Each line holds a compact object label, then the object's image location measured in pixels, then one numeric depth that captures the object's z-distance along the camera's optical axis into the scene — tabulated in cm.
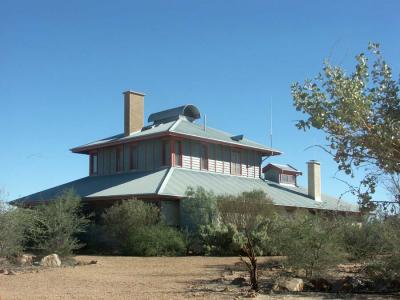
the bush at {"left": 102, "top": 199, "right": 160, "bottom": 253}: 2767
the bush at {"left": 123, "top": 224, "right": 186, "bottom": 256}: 2642
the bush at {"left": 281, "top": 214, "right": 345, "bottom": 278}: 1416
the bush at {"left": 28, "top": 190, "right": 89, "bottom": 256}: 2289
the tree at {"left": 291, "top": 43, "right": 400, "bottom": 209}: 880
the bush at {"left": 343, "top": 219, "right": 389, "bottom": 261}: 1447
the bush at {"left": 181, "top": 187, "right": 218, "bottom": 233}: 2925
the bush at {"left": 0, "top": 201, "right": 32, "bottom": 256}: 2094
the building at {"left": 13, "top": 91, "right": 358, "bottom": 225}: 3159
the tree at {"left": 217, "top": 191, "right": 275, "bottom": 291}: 2592
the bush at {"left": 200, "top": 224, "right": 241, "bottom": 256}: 2681
